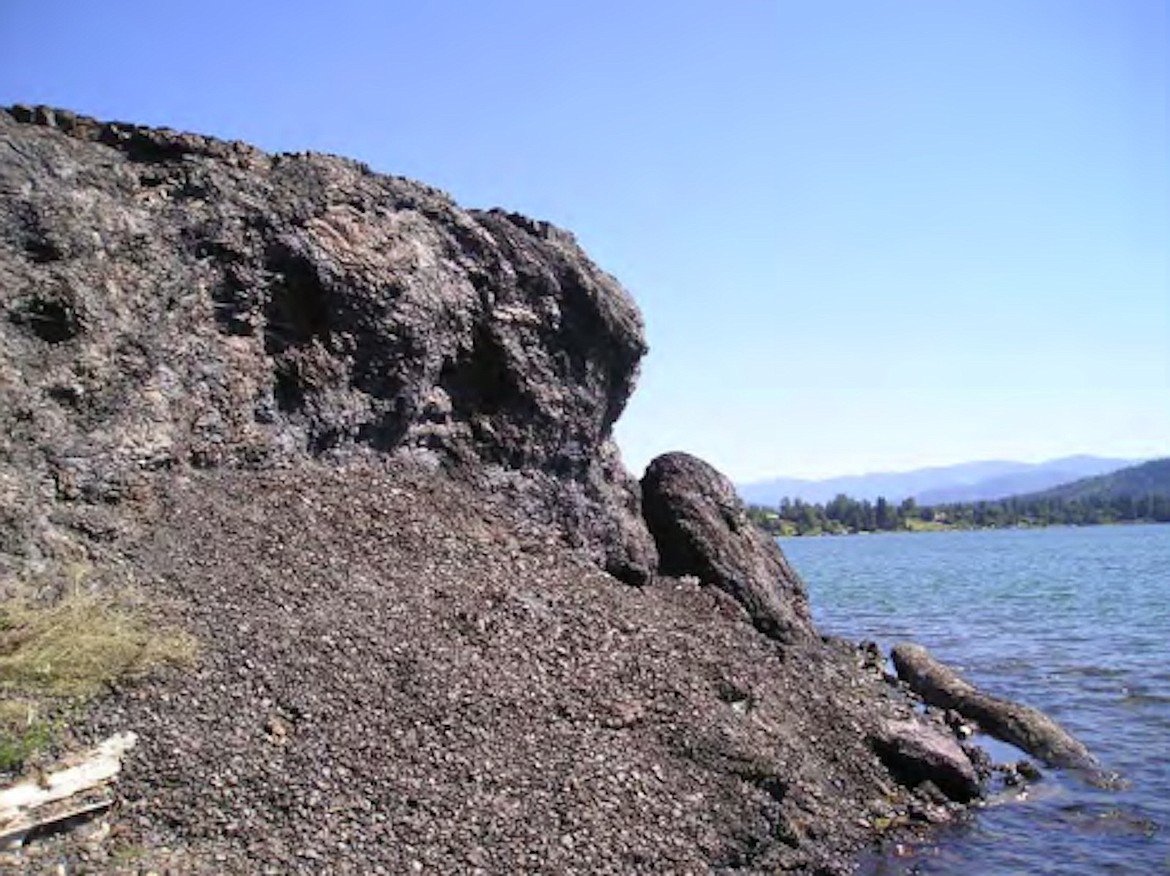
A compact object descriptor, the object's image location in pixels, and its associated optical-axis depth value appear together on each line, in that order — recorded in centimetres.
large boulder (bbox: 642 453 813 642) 2470
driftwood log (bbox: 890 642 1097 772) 2200
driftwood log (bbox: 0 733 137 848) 1048
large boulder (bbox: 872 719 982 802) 1886
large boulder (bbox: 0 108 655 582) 1773
